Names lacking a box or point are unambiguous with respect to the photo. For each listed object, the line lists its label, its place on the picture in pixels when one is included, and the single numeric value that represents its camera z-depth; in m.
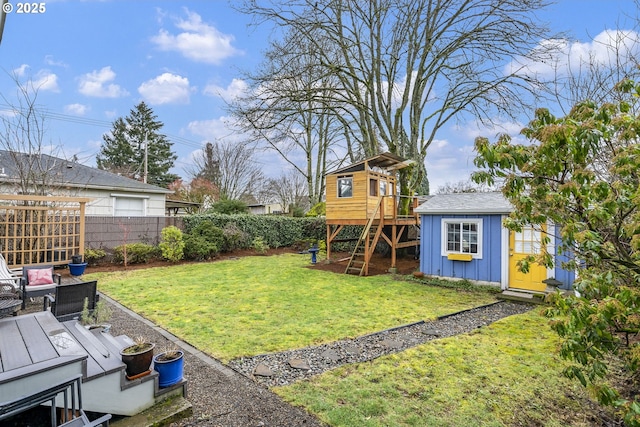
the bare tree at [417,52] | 11.40
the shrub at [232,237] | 13.90
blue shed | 7.63
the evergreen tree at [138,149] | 29.02
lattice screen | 8.16
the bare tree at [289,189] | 30.34
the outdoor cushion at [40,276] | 5.79
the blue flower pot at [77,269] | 8.65
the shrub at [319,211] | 18.98
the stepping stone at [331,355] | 3.94
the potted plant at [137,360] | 2.60
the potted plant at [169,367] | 2.79
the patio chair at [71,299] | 4.21
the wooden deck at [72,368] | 2.17
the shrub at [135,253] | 10.87
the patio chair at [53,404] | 1.60
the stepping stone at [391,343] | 4.36
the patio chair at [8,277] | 5.52
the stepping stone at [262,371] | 3.46
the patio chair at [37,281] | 5.37
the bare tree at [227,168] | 26.17
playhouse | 10.59
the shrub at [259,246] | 15.04
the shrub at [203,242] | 12.21
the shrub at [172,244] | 11.62
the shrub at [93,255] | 10.23
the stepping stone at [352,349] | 4.13
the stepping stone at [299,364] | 3.66
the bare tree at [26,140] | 9.13
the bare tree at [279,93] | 11.74
